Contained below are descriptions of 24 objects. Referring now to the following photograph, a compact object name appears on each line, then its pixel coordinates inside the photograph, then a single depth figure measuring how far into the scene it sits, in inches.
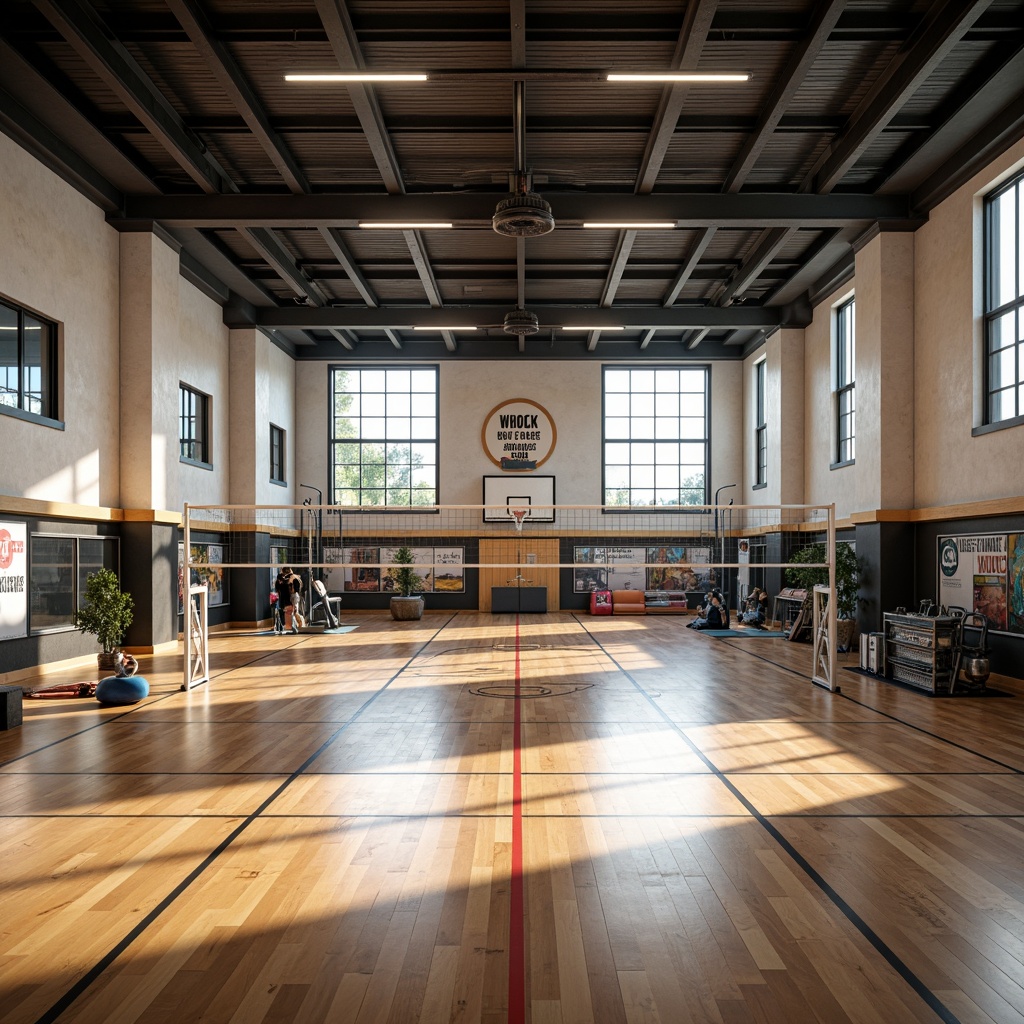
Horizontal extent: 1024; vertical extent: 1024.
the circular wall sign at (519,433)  905.5
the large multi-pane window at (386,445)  907.4
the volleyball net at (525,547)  888.3
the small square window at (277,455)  829.8
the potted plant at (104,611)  448.1
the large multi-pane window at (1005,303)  416.8
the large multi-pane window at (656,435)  909.2
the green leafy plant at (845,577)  539.0
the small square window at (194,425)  633.0
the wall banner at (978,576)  417.1
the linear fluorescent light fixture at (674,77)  346.0
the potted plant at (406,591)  813.2
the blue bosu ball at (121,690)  373.7
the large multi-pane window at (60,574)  441.7
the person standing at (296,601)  699.4
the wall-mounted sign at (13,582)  411.2
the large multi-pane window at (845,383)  641.0
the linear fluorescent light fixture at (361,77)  344.2
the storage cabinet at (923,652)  403.2
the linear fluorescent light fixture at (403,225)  502.9
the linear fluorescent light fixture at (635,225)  505.4
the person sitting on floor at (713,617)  714.2
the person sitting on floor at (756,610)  729.0
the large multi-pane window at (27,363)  416.2
